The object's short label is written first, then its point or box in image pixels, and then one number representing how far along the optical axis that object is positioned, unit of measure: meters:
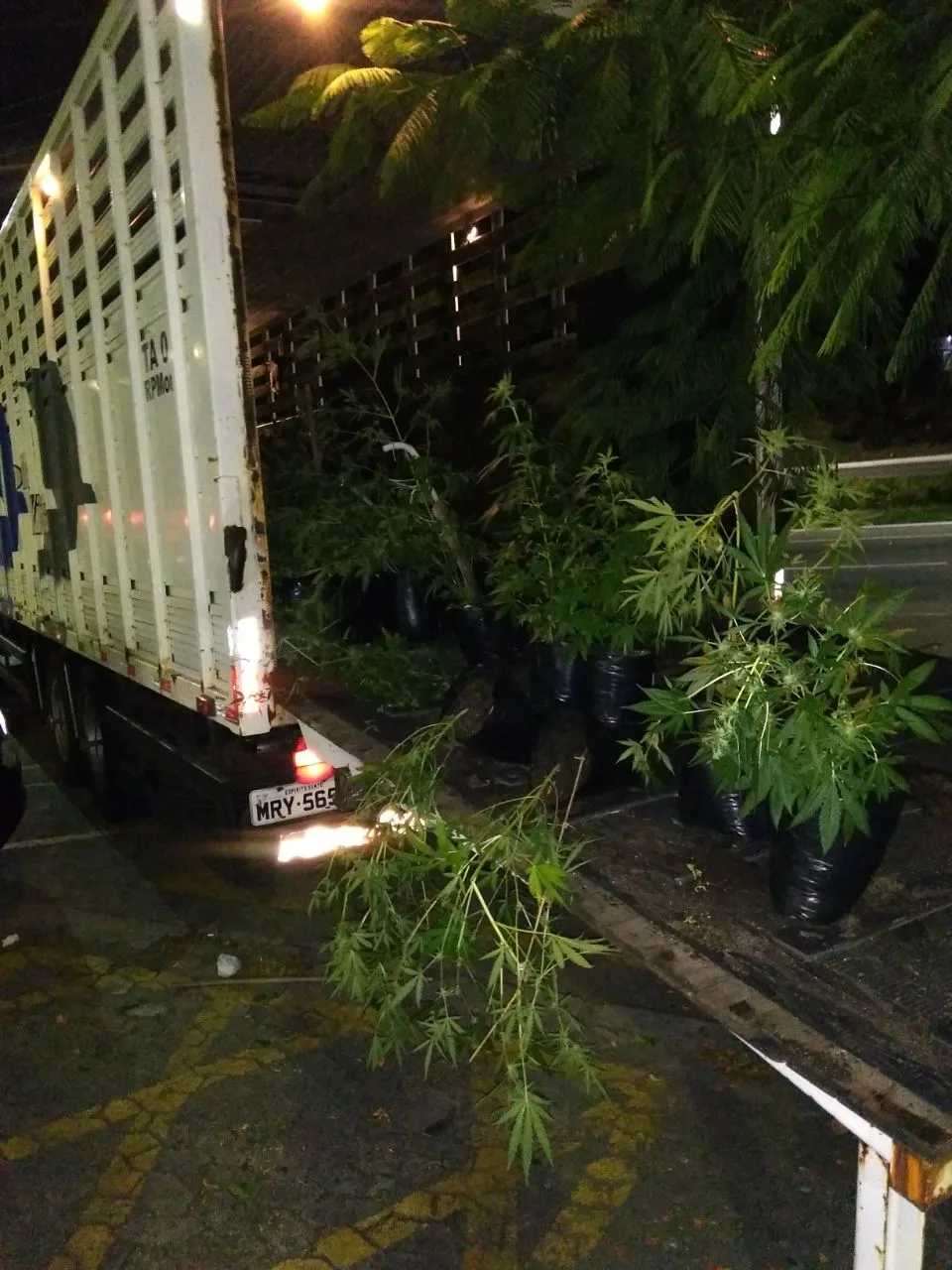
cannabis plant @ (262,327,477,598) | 5.52
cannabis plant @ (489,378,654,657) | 3.86
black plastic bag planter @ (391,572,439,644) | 6.34
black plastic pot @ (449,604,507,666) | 5.30
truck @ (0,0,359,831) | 3.34
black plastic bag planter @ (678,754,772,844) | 3.24
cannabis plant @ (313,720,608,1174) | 2.70
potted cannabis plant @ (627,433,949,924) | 2.58
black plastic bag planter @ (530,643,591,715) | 4.38
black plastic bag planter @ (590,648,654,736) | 4.18
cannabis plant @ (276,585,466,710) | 5.18
